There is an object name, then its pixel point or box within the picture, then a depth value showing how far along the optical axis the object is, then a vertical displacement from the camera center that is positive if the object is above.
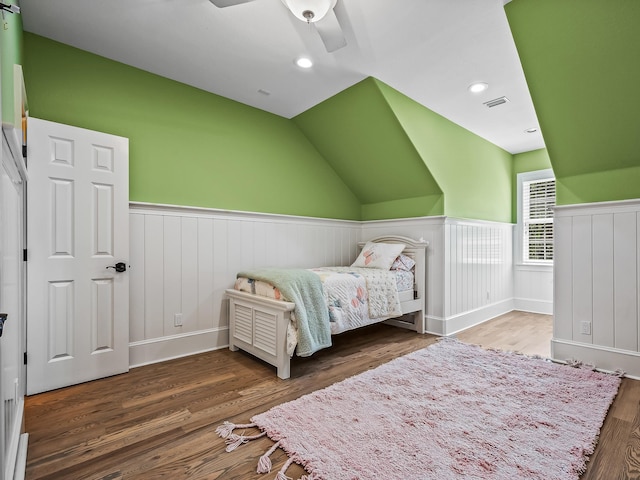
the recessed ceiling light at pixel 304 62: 2.72 +1.50
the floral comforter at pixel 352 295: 2.80 -0.51
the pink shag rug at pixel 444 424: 1.51 -1.03
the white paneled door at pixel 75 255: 2.26 -0.11
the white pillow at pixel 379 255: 3.86 -0.18
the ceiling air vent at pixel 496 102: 3.34 +1.44
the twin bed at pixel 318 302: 2.51 -0.55
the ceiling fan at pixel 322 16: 1.84 +1.32
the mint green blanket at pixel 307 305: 2.47 -0.51
